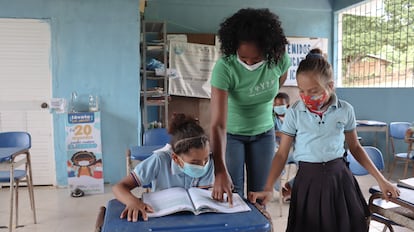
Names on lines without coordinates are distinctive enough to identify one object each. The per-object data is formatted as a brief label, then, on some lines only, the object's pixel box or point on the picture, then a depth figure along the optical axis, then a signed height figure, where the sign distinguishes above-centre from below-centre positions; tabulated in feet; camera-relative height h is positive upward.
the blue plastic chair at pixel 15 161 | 8.84 -1.58
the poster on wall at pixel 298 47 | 19.52 +2.37
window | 17.70 +2.40
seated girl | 4.76 -0.91
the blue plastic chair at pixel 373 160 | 7.76 -1.45
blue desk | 3.37 -1.19
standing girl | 4.55 -0.92
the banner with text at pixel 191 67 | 17.49 +1.24
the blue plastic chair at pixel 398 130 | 15.55 -1.58
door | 13.61 +0.59
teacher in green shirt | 5.04 +0.00
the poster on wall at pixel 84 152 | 12.89 -2.03
